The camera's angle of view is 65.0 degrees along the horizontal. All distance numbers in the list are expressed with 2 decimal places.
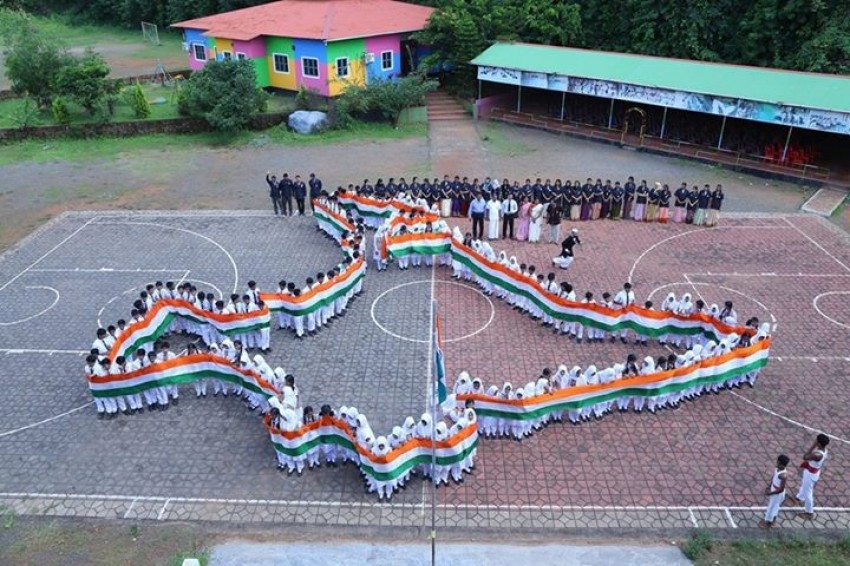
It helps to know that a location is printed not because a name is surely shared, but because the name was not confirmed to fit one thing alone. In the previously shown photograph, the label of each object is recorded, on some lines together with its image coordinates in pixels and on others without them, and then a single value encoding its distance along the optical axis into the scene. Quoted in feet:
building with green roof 81.71
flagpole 28.10
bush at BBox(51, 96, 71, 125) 101.50
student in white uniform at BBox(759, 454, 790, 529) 33.76
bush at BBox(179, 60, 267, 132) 98.27
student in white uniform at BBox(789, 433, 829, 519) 33.99
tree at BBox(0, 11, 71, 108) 105.09
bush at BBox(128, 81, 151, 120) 103.40
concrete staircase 111.86
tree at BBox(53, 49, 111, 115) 102.53
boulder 103.31
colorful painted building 109.09
